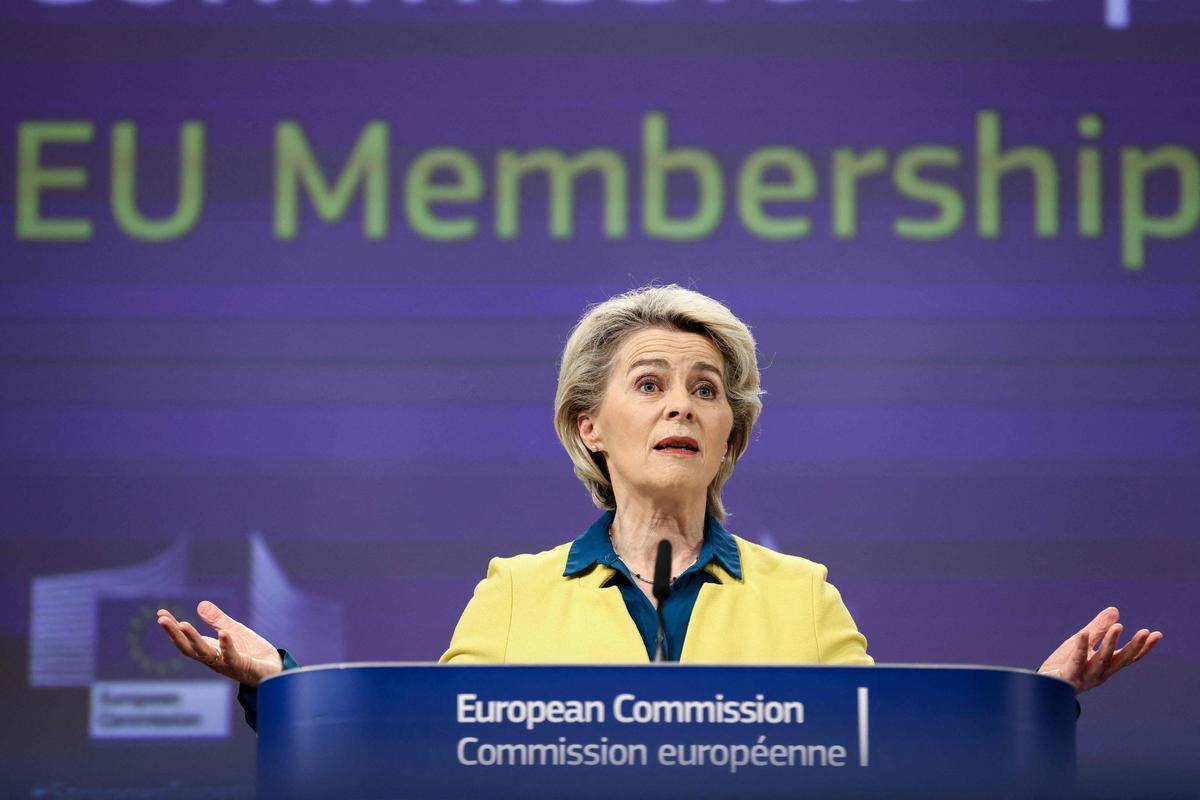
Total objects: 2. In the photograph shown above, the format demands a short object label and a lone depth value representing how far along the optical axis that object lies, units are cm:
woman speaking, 486
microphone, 414
